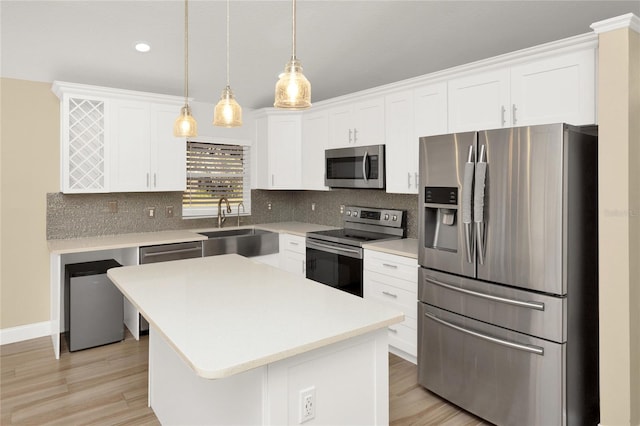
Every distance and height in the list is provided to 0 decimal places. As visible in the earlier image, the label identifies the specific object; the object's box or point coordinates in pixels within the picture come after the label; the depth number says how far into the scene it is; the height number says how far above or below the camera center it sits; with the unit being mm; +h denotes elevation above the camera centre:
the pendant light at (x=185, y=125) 2217 +462
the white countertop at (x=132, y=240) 3441 -278
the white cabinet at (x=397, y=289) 3139 -644
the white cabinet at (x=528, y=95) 2381 +748
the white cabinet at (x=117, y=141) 3645 +651
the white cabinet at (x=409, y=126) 3271 +704
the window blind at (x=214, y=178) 4688 +382
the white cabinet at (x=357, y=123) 3820 +848
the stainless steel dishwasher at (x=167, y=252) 3701 -398
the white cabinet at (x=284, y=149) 4750 +701
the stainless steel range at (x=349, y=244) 3676 -326
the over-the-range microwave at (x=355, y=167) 3812 +414
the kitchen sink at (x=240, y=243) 4098 -353
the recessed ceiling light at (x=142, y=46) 2988 +1215
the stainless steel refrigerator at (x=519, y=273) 2111 -360
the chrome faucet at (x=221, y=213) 4778 -40
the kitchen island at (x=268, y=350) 1402 -466
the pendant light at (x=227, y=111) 1924 +464
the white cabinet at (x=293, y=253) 4285 -474
